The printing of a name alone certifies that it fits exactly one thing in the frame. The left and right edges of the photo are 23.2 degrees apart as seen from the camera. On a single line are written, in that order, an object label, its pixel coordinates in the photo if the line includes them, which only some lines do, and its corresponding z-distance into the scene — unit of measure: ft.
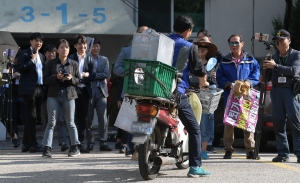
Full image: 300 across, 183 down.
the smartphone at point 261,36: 35.13
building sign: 56.08
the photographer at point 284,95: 35.32
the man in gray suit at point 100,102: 42.93
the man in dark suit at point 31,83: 42.29
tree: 60.90
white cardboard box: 26.78
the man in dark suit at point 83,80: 42.19
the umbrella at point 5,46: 47.57
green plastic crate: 26.45
